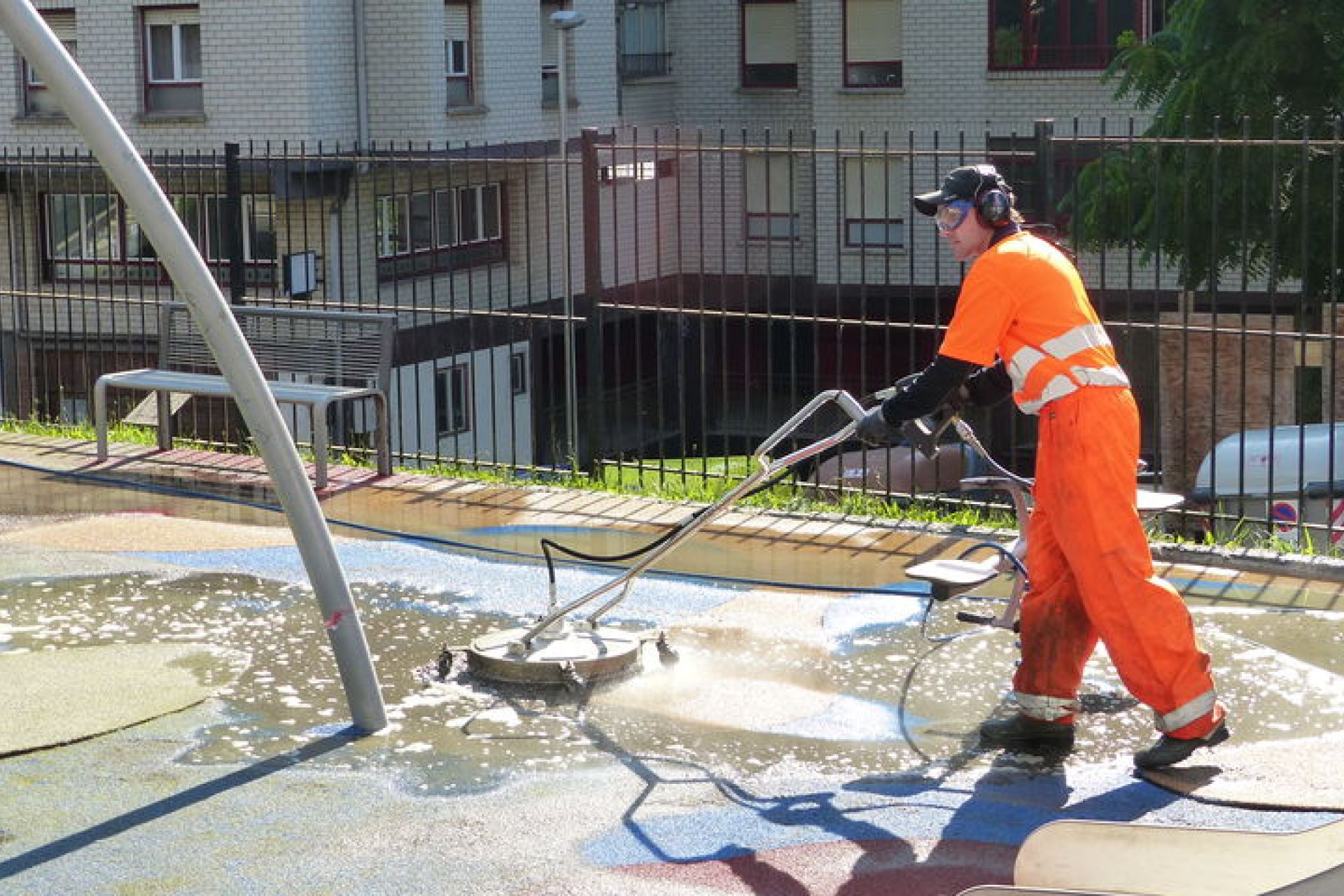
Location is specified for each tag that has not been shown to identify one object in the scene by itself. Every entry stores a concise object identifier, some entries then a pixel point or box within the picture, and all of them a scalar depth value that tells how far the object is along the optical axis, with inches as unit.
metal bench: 468.4
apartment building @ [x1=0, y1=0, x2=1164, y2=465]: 1083.3
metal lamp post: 467.3
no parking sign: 430.5
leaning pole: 270.4
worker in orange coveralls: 260.7
